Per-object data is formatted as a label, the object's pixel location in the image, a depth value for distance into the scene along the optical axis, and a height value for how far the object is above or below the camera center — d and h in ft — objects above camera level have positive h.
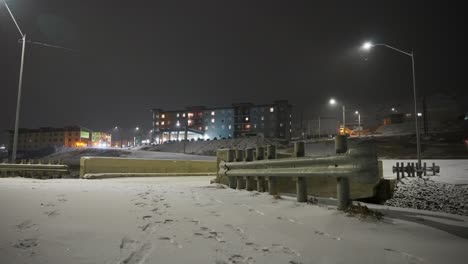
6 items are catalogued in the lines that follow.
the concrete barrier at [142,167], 51.39 -2.10
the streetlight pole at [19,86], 63.80 +15.39
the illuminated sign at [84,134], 472.85 +32.59
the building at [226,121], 391.04 +48.21
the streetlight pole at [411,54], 65.57 +23.68
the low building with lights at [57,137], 472.85 +28.36
